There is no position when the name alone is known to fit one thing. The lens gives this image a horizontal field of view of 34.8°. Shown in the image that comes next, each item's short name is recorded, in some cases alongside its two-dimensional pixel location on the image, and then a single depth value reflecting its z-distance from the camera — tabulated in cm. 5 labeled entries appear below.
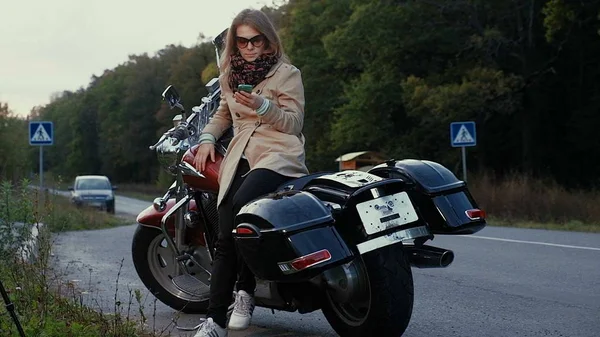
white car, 3766
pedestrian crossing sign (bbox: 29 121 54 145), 2550
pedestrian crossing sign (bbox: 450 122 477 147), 2550
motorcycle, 436
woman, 496
